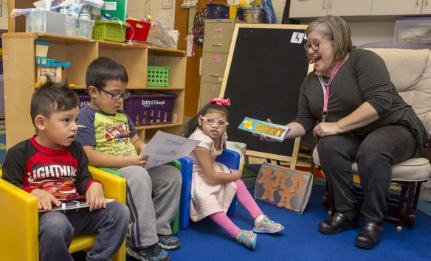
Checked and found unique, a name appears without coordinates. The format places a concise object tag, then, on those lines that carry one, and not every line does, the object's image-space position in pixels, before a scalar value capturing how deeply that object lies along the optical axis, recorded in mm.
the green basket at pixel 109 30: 2682
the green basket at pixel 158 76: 3148
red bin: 2929
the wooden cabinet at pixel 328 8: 3350
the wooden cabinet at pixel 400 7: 3055
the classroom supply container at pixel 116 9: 2791
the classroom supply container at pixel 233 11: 3865
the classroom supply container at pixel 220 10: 3963
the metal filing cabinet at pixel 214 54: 3809
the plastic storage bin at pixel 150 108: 2990
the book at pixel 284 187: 2189
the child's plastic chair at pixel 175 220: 1732
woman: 1823
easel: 2467
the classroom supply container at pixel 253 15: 3730
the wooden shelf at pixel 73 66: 2318
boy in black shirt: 1180
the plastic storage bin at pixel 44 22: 2311
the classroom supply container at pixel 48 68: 2304
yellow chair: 1070
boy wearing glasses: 1445
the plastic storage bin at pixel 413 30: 3209
